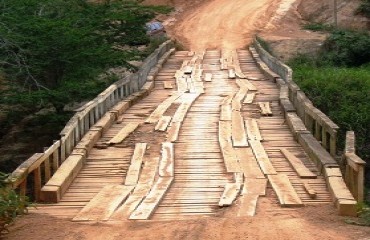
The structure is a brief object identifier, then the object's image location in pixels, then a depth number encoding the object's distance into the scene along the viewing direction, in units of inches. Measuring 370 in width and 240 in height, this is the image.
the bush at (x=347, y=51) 1262.3
